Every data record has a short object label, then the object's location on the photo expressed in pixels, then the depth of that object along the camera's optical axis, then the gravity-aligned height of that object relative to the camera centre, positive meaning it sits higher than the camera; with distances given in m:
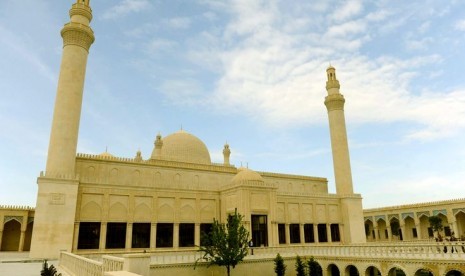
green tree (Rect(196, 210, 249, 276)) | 19.80 -0.69
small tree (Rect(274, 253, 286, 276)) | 21.41 -1.98
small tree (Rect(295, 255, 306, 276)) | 21.88 -2.13
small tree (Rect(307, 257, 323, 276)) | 21.88 -2.15
